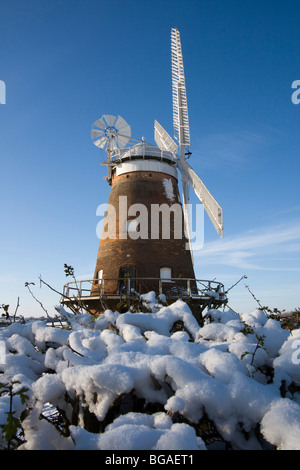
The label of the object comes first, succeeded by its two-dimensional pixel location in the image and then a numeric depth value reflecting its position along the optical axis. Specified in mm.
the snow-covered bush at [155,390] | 2129
